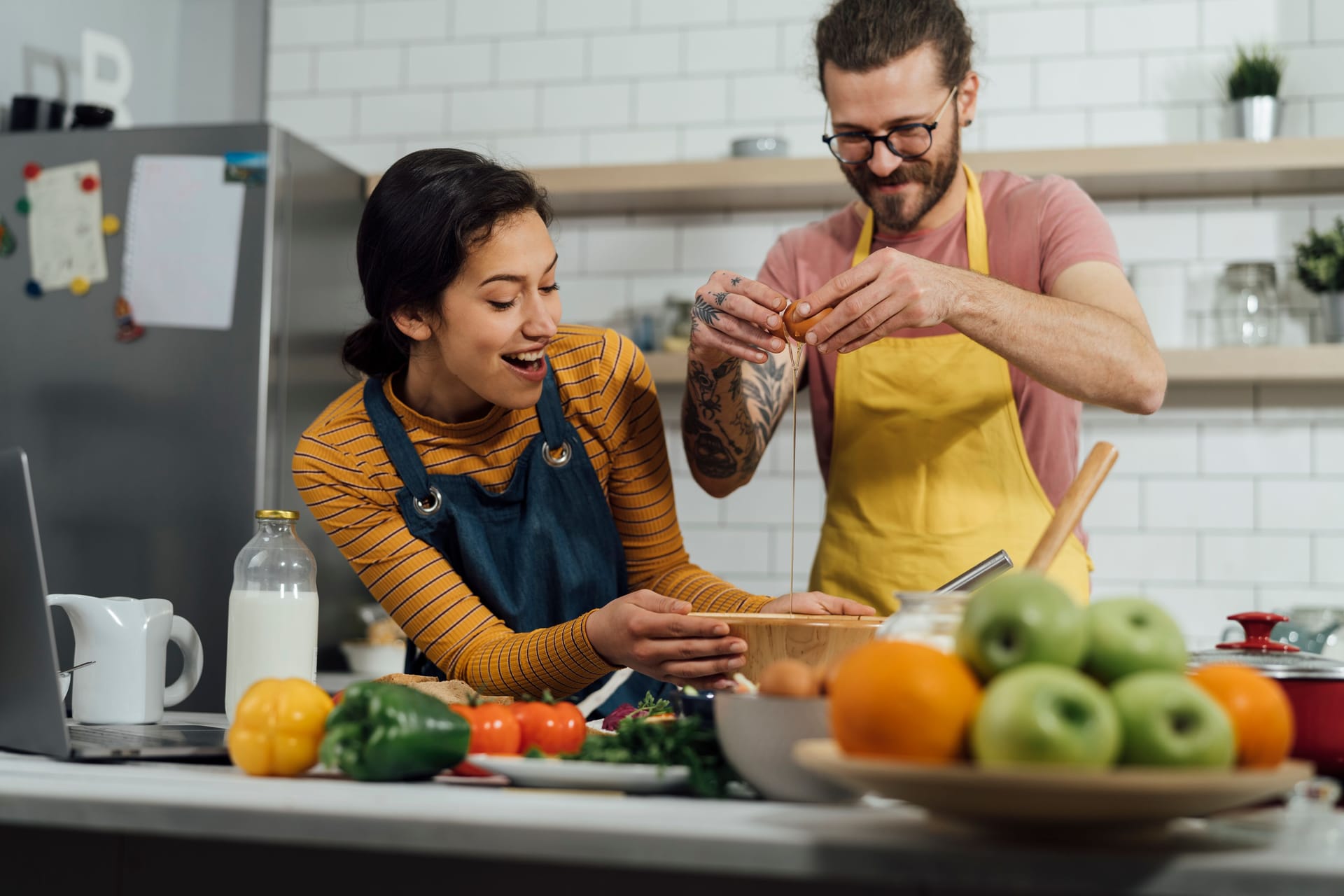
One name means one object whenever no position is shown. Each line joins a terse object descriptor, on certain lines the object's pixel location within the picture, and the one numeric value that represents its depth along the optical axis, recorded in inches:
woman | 66.7
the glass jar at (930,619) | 37.1
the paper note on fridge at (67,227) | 123.9
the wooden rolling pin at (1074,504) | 39.8
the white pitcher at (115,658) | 57.2
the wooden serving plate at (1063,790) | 28.5
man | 73.6
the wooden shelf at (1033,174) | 119.6
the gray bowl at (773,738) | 37.2
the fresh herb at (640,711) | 51.1
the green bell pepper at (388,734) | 39.4
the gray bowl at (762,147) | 131.1
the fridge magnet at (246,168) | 121.7
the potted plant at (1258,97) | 121.6
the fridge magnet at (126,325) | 122.6
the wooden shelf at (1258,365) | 116.4
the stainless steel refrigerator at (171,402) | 119.1
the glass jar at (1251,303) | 119.9
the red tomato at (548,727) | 44.5
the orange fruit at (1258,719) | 31.1
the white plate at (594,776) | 39.1
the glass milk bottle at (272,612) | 57.2
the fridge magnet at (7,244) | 126.3
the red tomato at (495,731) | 43.3
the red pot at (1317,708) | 41.1
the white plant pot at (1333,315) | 117.5
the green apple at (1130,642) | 31.2
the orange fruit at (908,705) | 30.3
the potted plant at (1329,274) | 117.5
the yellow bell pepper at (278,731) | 41.1
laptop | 44.4
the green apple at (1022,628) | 30.8
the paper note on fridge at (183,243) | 121.3
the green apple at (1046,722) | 28.8
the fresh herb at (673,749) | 39.3
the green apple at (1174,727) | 29.3
